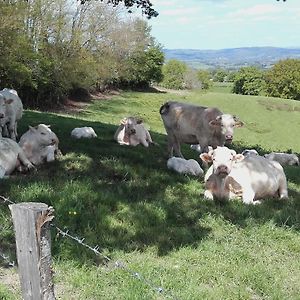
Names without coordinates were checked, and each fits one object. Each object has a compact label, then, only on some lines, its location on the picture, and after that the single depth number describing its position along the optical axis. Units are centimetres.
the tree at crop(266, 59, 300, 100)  8900
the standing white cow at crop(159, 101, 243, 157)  1118
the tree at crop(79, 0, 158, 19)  1508
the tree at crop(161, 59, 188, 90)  10668
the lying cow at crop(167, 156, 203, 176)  1035
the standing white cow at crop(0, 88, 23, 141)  1204
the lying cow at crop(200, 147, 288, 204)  848
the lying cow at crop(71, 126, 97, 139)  1421
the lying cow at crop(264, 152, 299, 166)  1448
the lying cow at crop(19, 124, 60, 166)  1045
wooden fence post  339
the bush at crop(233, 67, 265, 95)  10836
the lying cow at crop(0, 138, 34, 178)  930
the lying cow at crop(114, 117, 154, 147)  1423
